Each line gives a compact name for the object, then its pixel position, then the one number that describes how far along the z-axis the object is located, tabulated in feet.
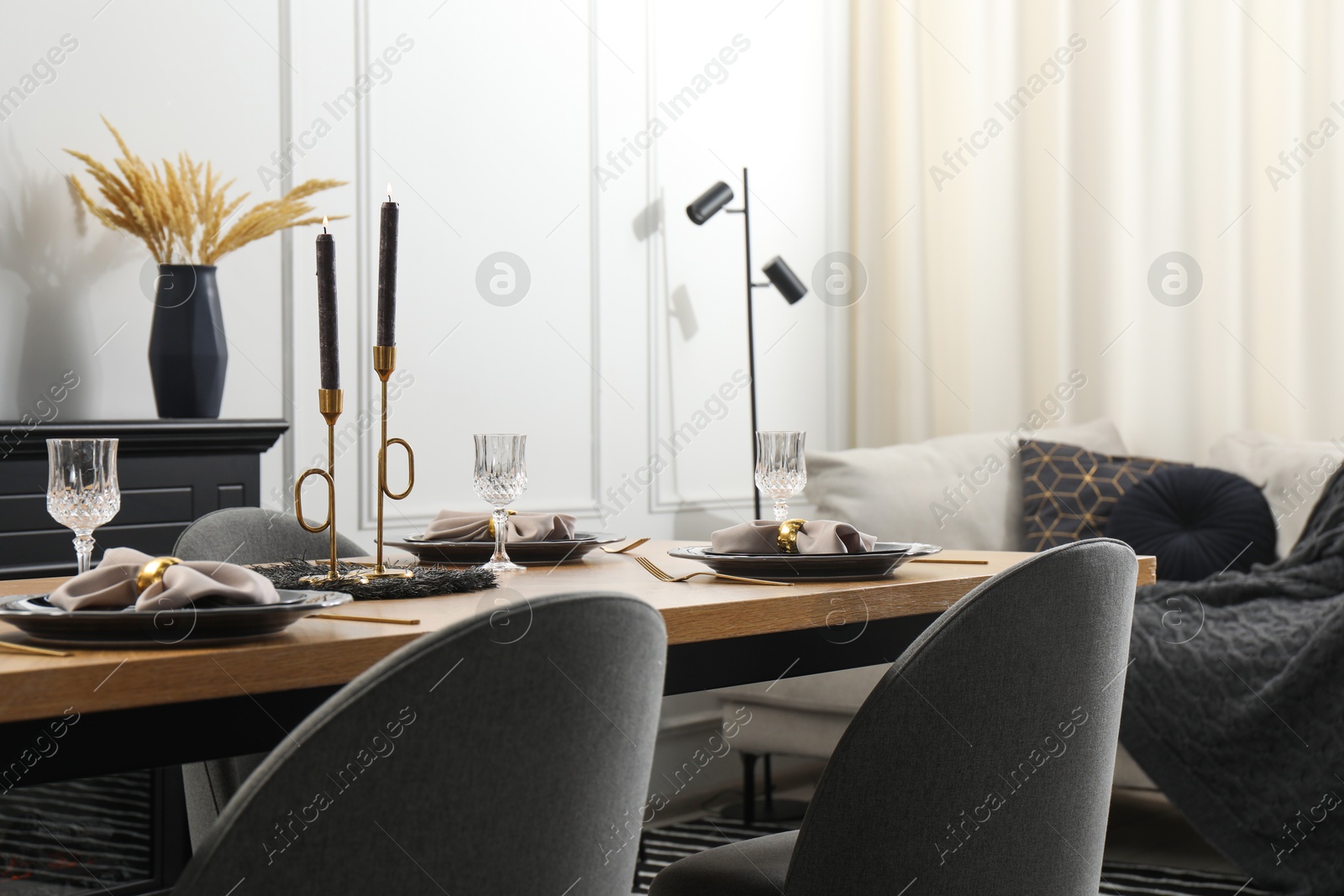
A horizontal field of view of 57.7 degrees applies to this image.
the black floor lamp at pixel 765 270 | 10.96
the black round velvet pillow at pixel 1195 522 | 9.40
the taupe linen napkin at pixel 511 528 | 5.04
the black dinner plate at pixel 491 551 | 4.91
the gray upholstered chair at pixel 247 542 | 5.25
